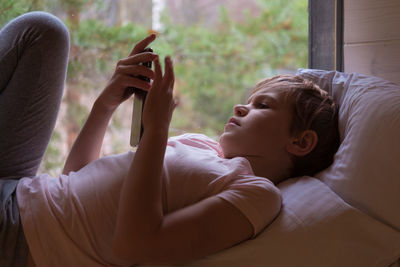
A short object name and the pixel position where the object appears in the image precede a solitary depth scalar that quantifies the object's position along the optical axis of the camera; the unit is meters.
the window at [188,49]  1.82
